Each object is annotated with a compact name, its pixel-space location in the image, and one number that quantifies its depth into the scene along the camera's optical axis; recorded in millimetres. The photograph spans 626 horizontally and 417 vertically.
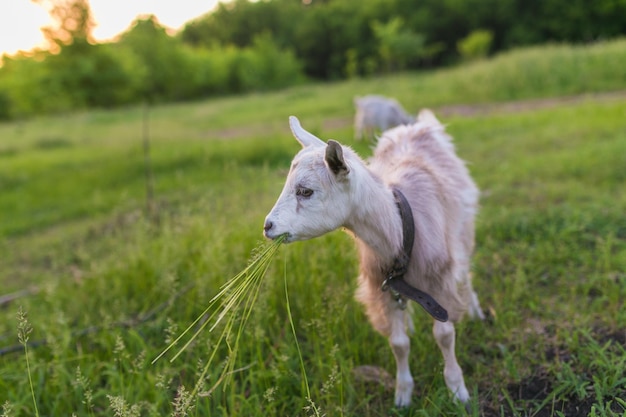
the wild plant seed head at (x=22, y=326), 1761
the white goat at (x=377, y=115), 8453
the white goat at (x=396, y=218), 1792
